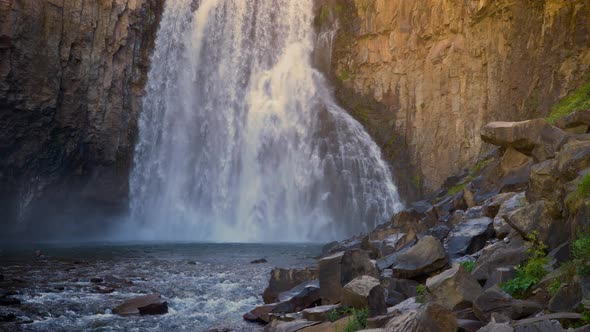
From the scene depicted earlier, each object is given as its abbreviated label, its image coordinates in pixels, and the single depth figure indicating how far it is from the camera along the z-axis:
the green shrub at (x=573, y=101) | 21.14
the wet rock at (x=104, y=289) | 15.12
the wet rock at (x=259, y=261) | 21.80
